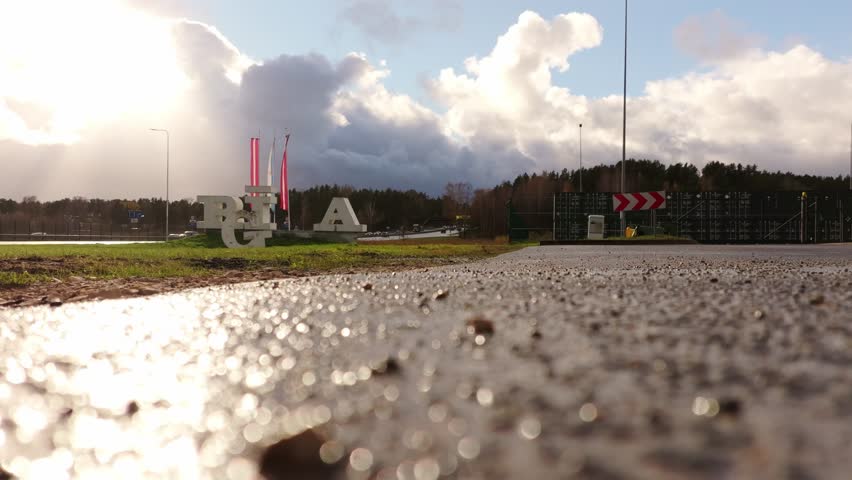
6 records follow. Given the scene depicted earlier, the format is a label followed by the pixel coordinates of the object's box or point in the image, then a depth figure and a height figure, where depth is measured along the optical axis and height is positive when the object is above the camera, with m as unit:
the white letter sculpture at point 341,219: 32.03 +0.32
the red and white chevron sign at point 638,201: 25.89 +1.06
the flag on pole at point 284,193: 38.56 +2.00
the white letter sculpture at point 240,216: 30.23 +0.48
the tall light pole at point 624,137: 30.29 +4.23
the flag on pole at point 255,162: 37.47 +3.75
